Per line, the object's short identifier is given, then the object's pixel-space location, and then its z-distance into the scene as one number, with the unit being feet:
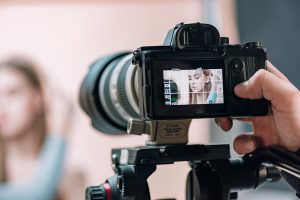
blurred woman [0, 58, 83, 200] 5.30
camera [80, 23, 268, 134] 1.85
